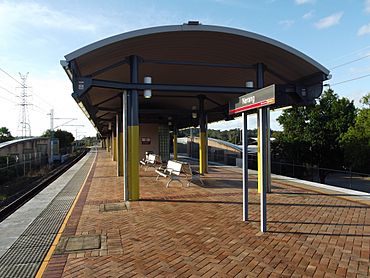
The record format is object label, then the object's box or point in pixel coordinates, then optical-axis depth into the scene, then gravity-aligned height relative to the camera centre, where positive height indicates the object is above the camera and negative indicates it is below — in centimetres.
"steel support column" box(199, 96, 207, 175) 1580 +43
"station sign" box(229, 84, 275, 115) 559 +86
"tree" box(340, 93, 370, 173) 2566 +9
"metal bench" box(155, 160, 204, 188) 1127 -88
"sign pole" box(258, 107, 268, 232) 580 -64
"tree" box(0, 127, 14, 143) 9050 +518
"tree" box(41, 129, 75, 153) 6550 +243
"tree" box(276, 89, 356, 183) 3111 +110
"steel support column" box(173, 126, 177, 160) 2508 +42
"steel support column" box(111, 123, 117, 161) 2466 +16
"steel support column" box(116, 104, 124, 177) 1512 +5
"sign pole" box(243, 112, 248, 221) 665 -45
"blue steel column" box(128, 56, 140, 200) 898 +25
